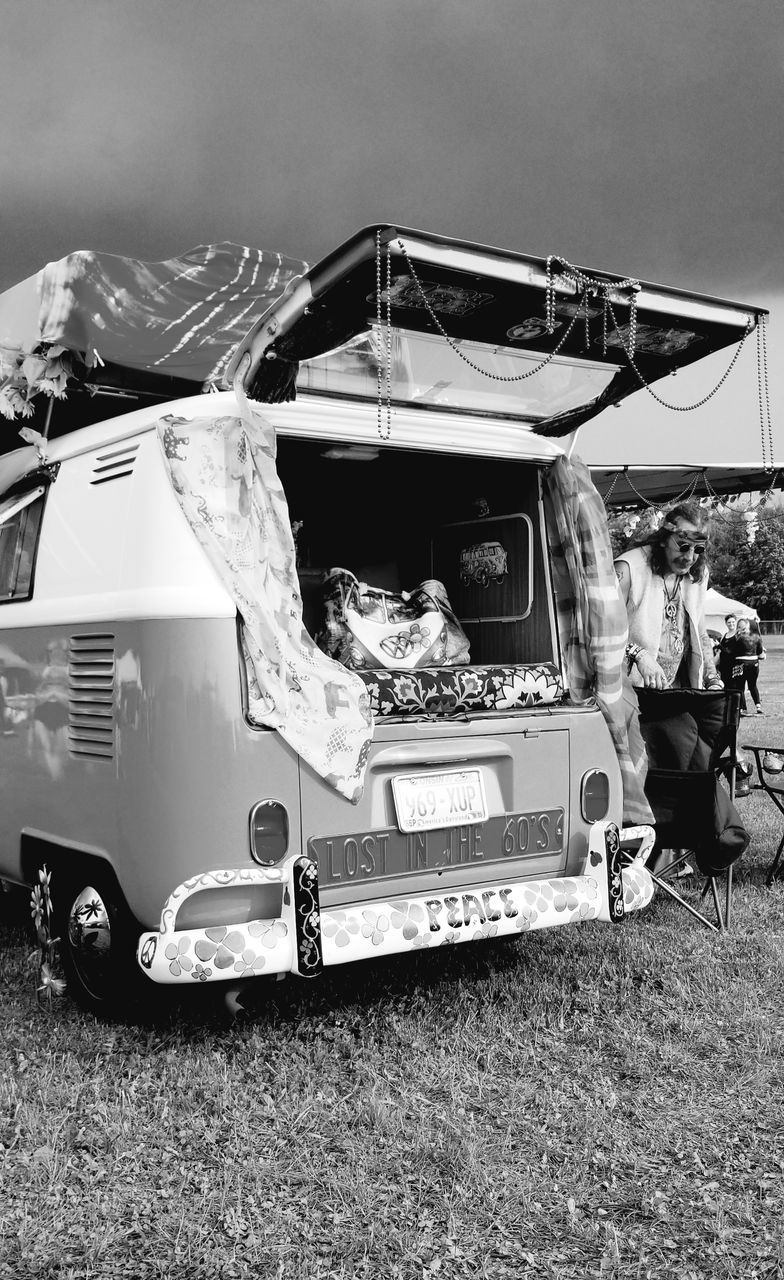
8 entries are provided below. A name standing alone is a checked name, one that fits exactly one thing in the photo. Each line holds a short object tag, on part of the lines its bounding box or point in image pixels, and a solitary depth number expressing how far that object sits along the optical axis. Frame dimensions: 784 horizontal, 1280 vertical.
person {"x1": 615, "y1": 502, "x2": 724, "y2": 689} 5.45
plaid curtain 4.45
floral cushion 4.03
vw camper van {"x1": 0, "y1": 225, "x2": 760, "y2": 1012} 3.38
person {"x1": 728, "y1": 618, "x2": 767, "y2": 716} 16.62
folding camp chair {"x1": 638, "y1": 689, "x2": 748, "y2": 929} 4.97
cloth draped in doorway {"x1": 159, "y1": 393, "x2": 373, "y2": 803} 3.48
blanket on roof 4.18
